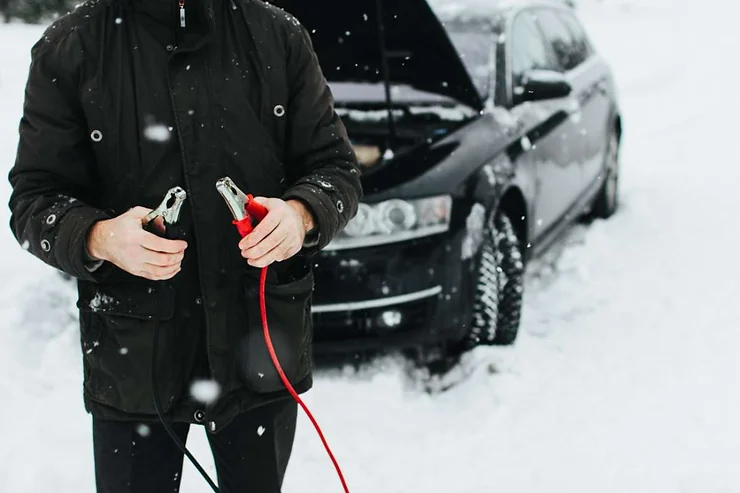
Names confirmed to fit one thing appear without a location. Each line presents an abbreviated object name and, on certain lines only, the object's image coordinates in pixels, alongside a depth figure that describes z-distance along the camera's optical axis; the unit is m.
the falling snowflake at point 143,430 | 1.68
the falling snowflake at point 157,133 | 1.52
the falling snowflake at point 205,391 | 1.64
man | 1.47
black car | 3.34
